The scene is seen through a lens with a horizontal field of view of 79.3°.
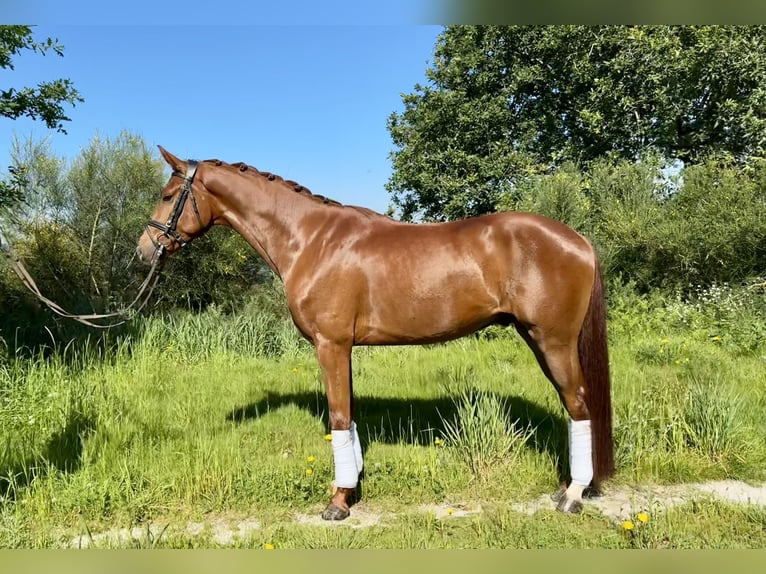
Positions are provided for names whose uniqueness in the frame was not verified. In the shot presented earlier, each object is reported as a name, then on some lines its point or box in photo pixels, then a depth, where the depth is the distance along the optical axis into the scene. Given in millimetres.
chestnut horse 2930
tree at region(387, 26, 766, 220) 11078
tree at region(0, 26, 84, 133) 4566
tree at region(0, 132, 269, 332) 8352
